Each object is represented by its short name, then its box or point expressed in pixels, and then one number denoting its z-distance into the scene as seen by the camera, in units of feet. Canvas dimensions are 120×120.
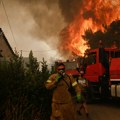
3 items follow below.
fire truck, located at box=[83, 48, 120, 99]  29.06
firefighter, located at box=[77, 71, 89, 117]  29.91
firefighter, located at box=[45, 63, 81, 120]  14.14
